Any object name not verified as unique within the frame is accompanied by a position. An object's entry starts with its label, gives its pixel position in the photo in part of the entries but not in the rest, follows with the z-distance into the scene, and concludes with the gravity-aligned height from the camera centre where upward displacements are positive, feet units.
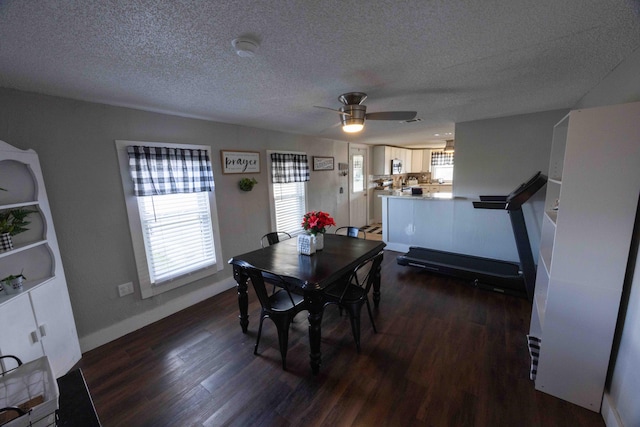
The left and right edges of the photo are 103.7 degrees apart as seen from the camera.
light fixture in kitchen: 20.43 +1.91
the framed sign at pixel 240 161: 10.82 +0.58
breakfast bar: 12.33 -3.18
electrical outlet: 8.29 -3.66
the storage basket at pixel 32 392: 2.89 -2.65
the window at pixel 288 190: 13.12 -0.98
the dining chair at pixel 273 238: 10.63 -2.74
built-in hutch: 5.69 -2.52
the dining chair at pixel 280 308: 6.40 -3.59
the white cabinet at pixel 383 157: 22.29 +1.07
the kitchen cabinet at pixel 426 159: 28.72 +0.97
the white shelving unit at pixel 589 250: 4.55 -1.70
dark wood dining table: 6.35 -2.71
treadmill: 9.14 -4.41
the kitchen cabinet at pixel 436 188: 26.27 -2.12
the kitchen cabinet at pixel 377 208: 23.63 -3.57
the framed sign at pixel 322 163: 15.90 +0.54
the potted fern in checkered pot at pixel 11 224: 5.63 -0.99
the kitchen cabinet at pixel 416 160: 28.25 +0.88
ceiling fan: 7.09 +1.60
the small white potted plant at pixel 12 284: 5.78 -2.34
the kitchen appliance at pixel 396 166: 23.40 +0.24
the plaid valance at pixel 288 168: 12.96 +0.25
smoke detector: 4.24 +2.19
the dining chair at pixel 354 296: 7.21 -3.67
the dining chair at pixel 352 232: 11.10 -2.71
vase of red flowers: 8.29 -1.67
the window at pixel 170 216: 8.40 -1.46
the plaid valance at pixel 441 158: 28.27 +1.04
